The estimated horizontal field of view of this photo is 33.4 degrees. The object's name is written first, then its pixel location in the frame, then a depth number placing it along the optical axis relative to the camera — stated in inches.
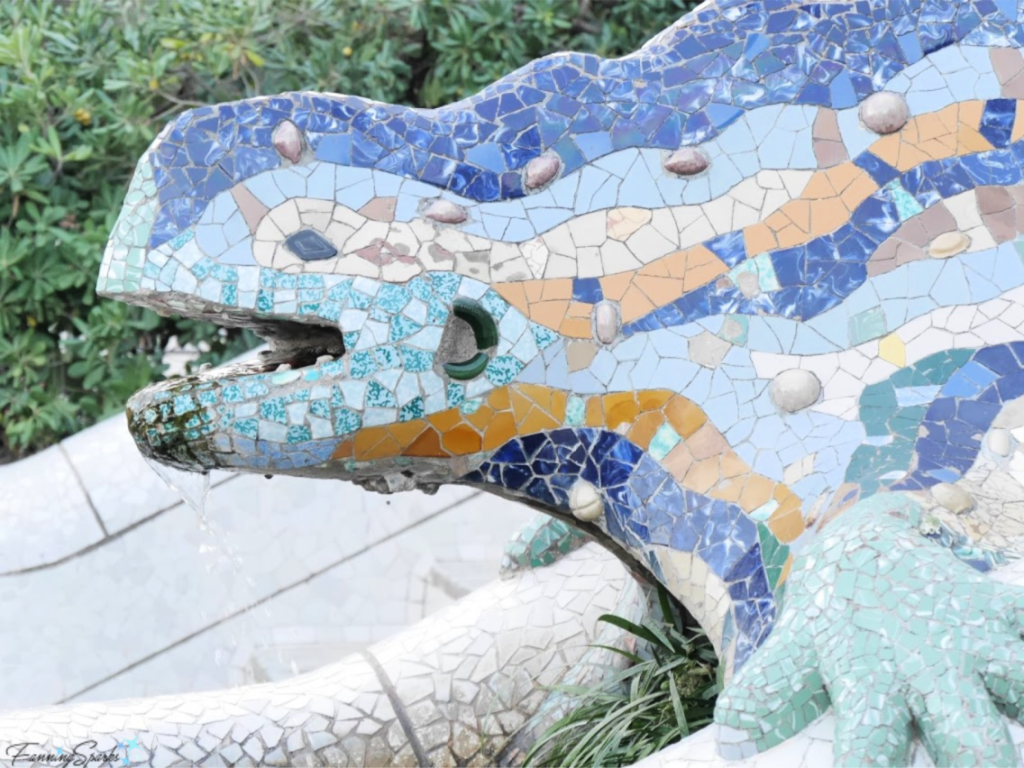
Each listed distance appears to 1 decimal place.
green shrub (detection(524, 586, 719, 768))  153.6
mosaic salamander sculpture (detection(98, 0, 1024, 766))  131.3
